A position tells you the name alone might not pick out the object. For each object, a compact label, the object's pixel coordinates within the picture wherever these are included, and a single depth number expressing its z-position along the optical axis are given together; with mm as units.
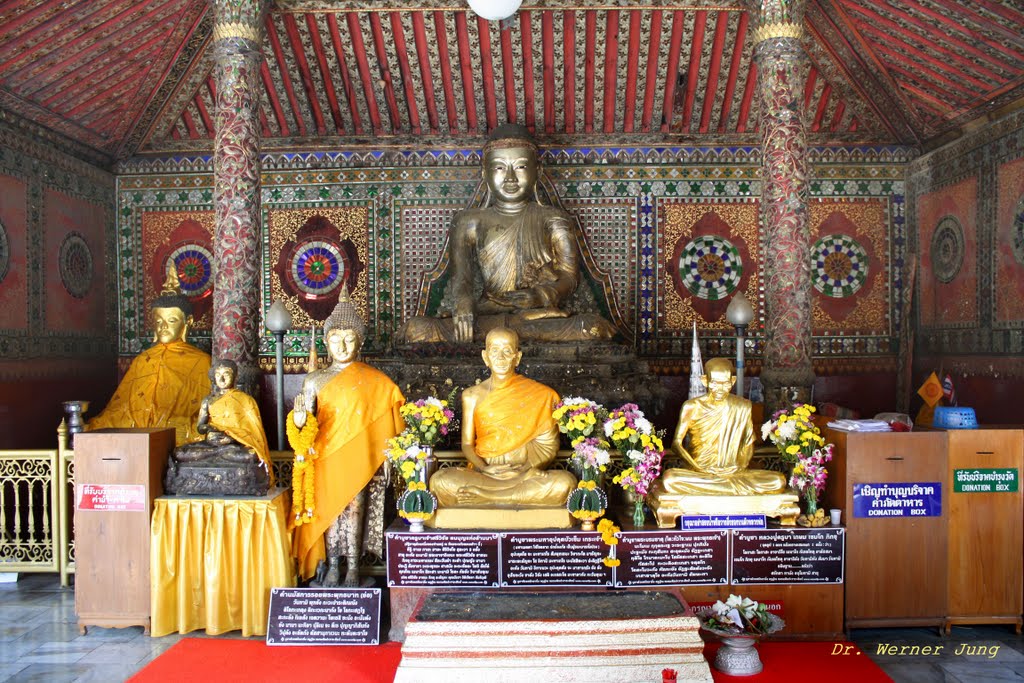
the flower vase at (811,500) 5265
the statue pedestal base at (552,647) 3959
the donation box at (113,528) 5168
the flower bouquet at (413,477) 5113
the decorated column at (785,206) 7004
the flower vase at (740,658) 4328
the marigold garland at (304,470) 5203
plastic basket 5359
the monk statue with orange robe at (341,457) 5285
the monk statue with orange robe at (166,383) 7832
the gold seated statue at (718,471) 5172
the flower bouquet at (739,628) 4332
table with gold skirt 5082
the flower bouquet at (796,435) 5367
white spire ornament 6102
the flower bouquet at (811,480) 5207
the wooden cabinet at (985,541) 5184
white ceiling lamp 5234
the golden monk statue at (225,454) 5258
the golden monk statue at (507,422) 5516
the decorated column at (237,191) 6875
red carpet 4293
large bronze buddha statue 8922
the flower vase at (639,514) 5262
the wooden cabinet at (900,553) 5152
